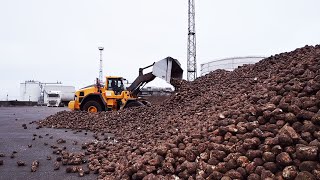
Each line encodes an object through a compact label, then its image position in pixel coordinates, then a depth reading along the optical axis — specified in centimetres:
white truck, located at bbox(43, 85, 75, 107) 3647
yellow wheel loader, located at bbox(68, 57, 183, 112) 1343
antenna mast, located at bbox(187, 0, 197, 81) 2995
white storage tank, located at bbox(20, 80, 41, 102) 4956
